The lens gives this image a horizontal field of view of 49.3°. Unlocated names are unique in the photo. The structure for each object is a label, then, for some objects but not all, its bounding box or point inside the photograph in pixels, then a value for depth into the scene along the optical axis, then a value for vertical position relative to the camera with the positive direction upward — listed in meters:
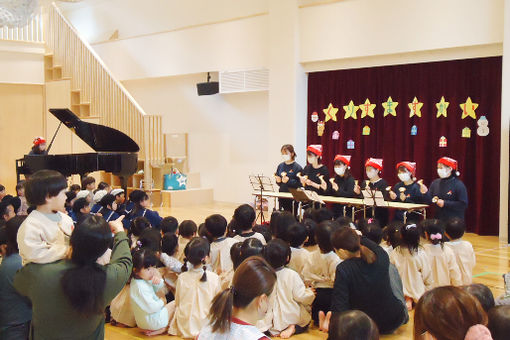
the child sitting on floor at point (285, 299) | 3.87 -1.11
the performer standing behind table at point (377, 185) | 7.17 -0.52
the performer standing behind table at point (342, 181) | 7.65 -0.50
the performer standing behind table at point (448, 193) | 6.73 -0.58
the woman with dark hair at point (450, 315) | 1.60 -0.50
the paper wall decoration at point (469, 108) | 8.14 +0.55
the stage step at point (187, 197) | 11.17 -1.06
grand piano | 8.11 -0.17
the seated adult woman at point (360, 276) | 3.56 -0.85
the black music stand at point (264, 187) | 8.10 -0.71
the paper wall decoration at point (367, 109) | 9.22 +0.61
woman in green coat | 2.23 -0.57
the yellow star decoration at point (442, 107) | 8.42 +0.59
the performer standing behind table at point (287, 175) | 8.19 -0.44
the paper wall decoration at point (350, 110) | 9.43 +0.61
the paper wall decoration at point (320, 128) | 9.83 +0.31
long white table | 6.67 -0.72
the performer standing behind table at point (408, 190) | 6.96 -0.57
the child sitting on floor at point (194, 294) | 3.97 -1.07
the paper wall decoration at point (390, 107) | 8.95 +0.63
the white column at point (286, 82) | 9.80 +1.14
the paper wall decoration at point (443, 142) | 8.39 +0.06
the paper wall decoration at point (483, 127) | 8.01 +0.27
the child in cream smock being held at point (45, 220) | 2.38 -0.34
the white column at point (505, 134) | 7.49 +0.16
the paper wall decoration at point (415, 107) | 8.67 +0.60
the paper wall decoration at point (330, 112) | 9.67 +0.59
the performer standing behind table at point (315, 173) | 7.93 -0.39
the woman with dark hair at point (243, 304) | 1.96 -0.58
